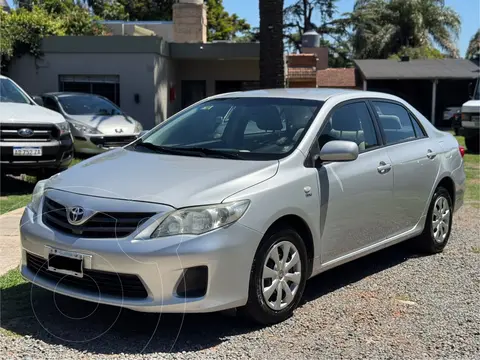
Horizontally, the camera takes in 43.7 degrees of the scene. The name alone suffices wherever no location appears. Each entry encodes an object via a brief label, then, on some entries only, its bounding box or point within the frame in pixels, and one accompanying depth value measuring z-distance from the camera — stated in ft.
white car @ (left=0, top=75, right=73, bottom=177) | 29.91
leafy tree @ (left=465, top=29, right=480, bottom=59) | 141.67
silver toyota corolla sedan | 12.43
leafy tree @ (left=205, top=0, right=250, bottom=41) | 134.92
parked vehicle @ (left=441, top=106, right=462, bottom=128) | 97.27
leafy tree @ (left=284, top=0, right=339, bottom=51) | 140.15
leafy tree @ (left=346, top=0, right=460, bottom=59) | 124.67
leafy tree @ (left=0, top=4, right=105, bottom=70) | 59.82
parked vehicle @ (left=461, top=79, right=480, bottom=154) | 55.36
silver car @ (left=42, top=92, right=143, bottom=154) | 43.21
